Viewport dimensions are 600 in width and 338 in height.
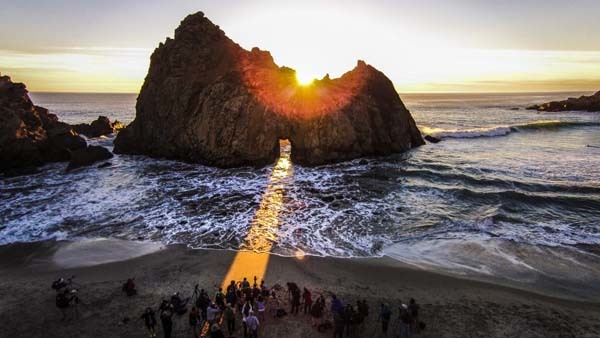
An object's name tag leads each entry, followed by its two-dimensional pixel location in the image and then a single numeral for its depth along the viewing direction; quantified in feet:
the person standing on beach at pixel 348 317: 49.63
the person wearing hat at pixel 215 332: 44.91
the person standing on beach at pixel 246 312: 49.45
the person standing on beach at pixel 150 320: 50.01
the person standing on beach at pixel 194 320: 49.85
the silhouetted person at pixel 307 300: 54.95
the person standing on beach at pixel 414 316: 51.47
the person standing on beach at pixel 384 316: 50.29
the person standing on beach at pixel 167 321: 48.67
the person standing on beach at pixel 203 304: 53.16
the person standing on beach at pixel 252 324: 48.29
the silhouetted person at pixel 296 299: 55.01
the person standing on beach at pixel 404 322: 48.62
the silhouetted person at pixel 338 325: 49.21
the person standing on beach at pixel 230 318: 50.11
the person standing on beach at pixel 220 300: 53.78
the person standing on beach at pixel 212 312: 50.85
